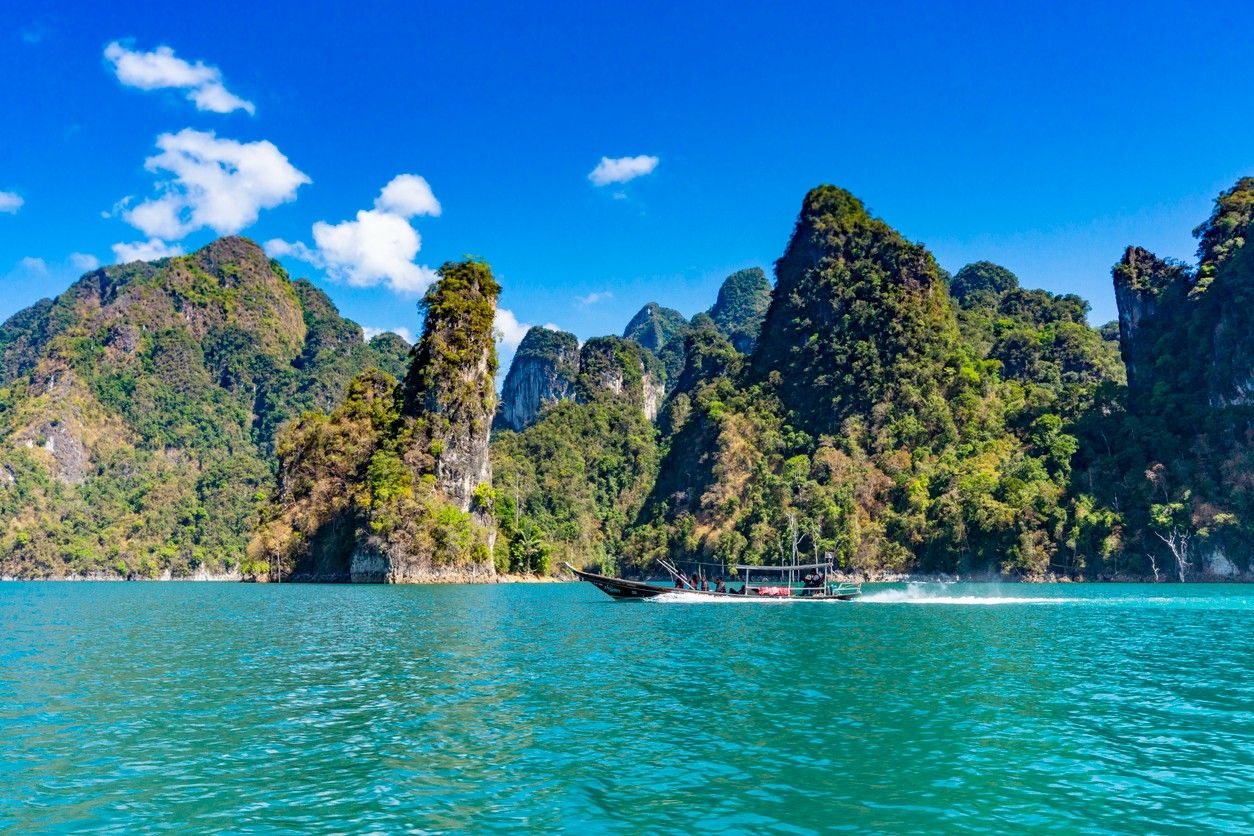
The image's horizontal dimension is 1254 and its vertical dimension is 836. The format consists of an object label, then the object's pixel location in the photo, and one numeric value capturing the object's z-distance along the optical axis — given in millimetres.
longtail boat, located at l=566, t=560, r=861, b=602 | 55719
